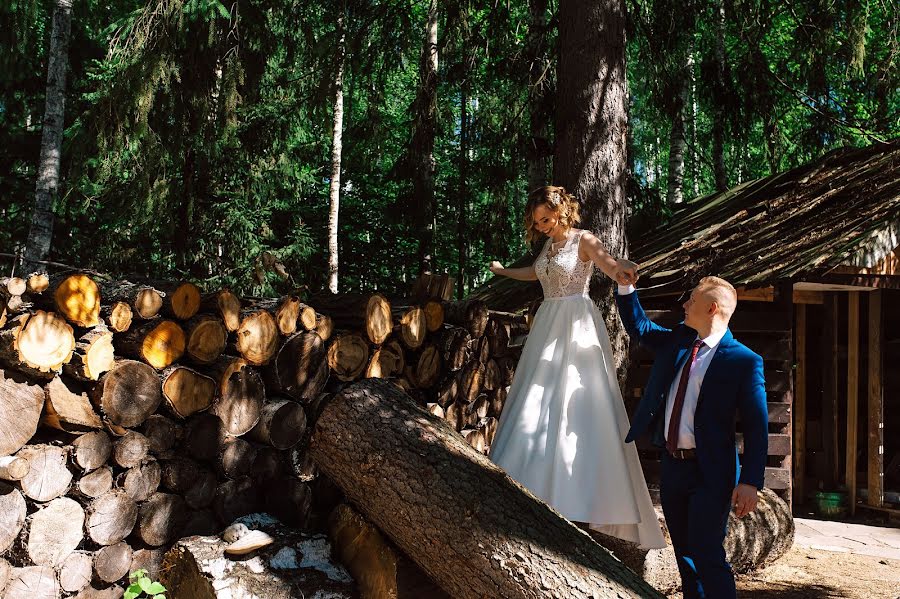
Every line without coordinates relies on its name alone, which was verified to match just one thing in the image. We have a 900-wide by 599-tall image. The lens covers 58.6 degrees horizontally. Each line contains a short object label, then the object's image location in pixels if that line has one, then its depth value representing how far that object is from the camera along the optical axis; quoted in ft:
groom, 11.62
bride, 14.85
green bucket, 28.30
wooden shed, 24.11
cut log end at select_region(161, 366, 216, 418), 13.48
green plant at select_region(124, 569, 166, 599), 12.68
